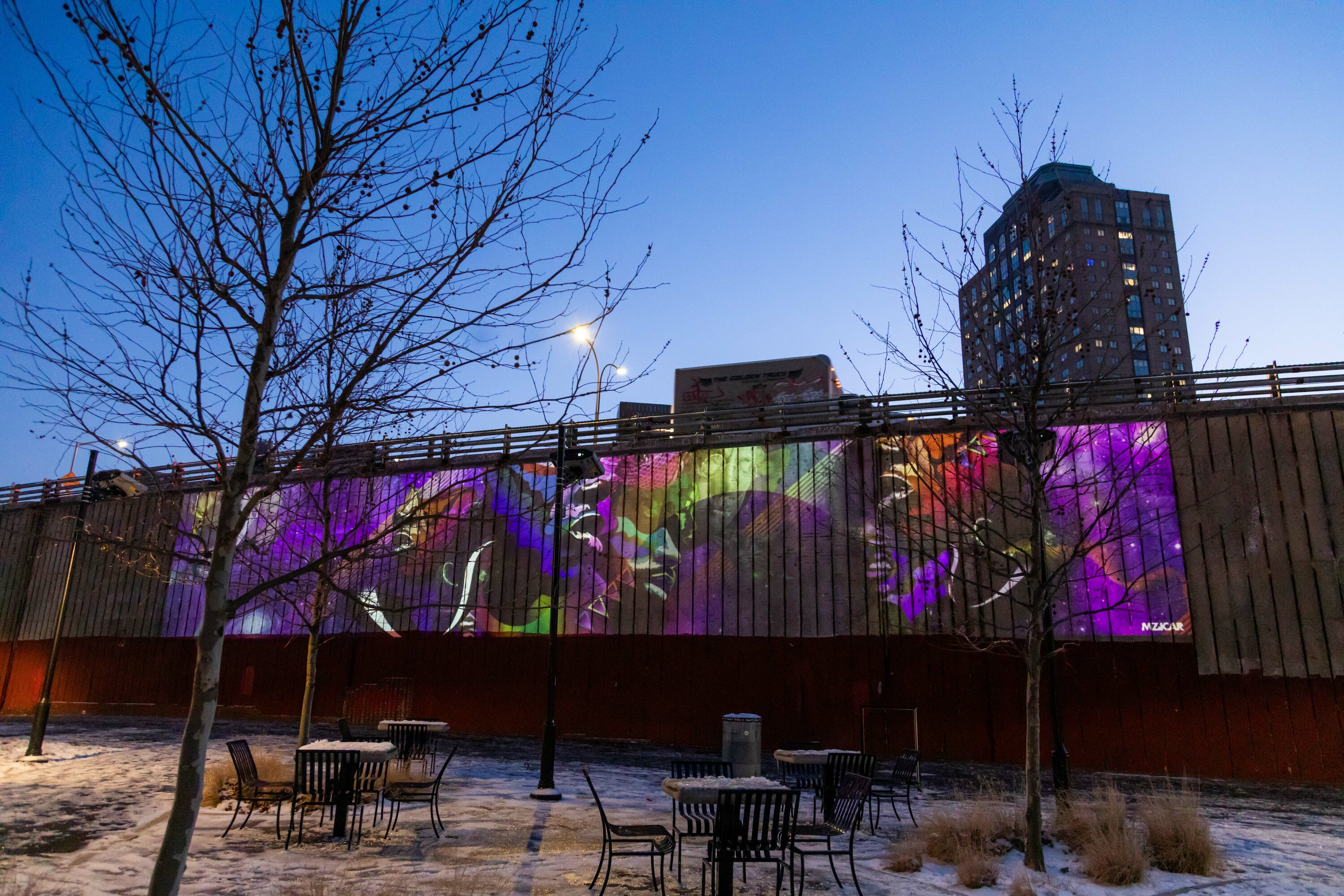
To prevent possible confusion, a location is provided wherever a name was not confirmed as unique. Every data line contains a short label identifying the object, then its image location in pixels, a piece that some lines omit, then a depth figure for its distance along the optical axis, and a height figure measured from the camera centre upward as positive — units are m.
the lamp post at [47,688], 13.02 -0.82
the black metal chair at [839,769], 8.81 -1.24
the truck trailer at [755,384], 21.81 +7.35
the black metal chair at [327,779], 8.01 -1.32
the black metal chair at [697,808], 7.13 -1.42
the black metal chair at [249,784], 8.12 -1.43
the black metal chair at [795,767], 10.68 -1.48
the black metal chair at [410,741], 11.21 -1.33
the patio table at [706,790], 6.09 -1.09
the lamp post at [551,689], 10.87 -0.56
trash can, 11.17 -1.22
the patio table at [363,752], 8.24 -1.07
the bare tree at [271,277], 4.23 +2.10
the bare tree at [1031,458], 8.42 +3.17
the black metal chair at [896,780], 9.51 -1.46
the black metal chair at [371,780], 8.41 -1.55
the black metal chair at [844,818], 6.80 -1.44
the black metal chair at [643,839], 6.42 -1.50
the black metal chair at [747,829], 6.17 -1.33
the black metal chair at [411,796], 8.29 -1.57
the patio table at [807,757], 9.45 -1.17
